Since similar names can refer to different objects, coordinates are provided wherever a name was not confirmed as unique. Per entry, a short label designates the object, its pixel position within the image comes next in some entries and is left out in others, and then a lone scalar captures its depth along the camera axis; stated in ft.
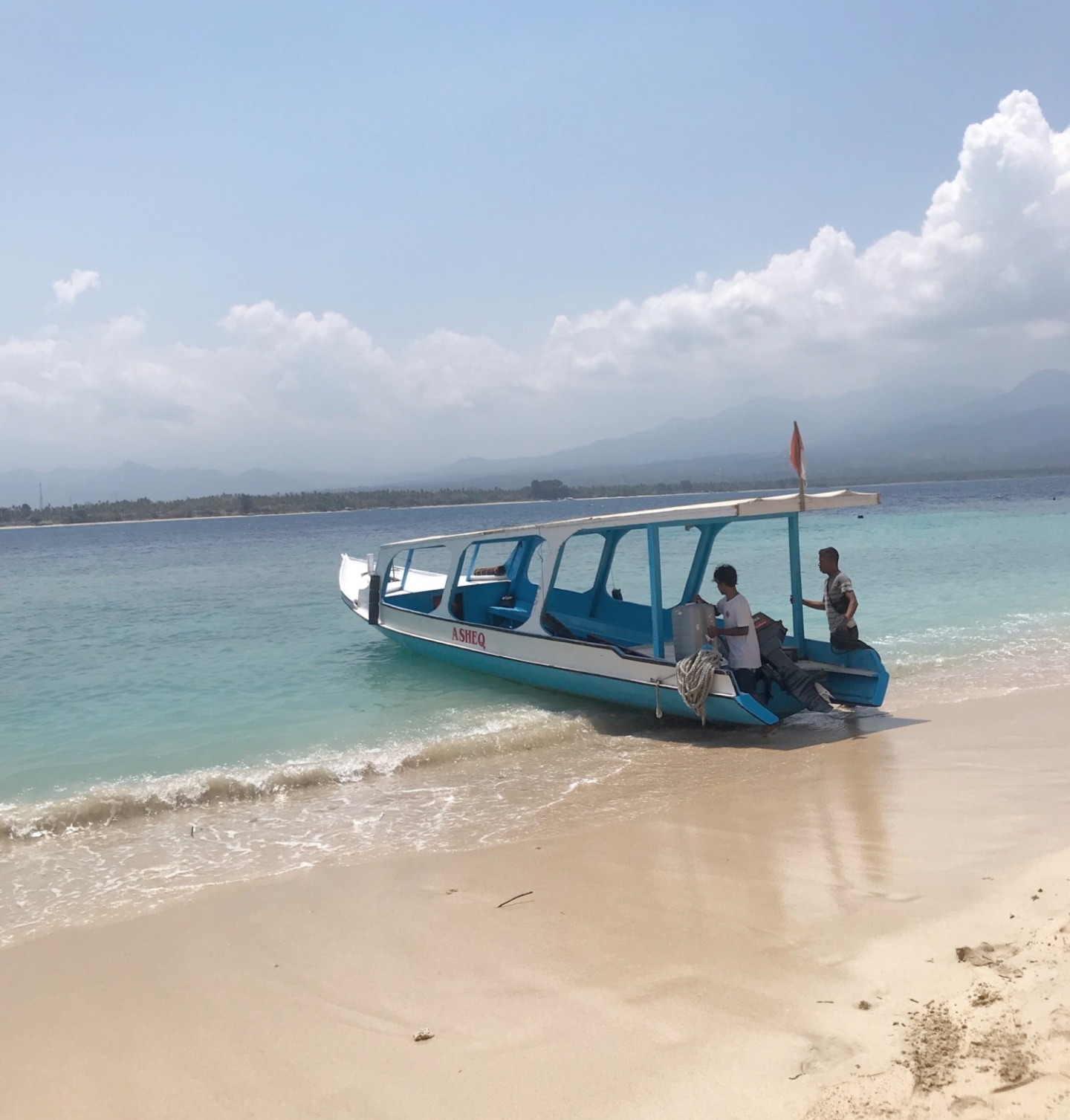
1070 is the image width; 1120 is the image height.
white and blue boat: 29.96
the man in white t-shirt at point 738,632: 29.86
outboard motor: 29.94
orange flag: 28.48
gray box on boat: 30.89
